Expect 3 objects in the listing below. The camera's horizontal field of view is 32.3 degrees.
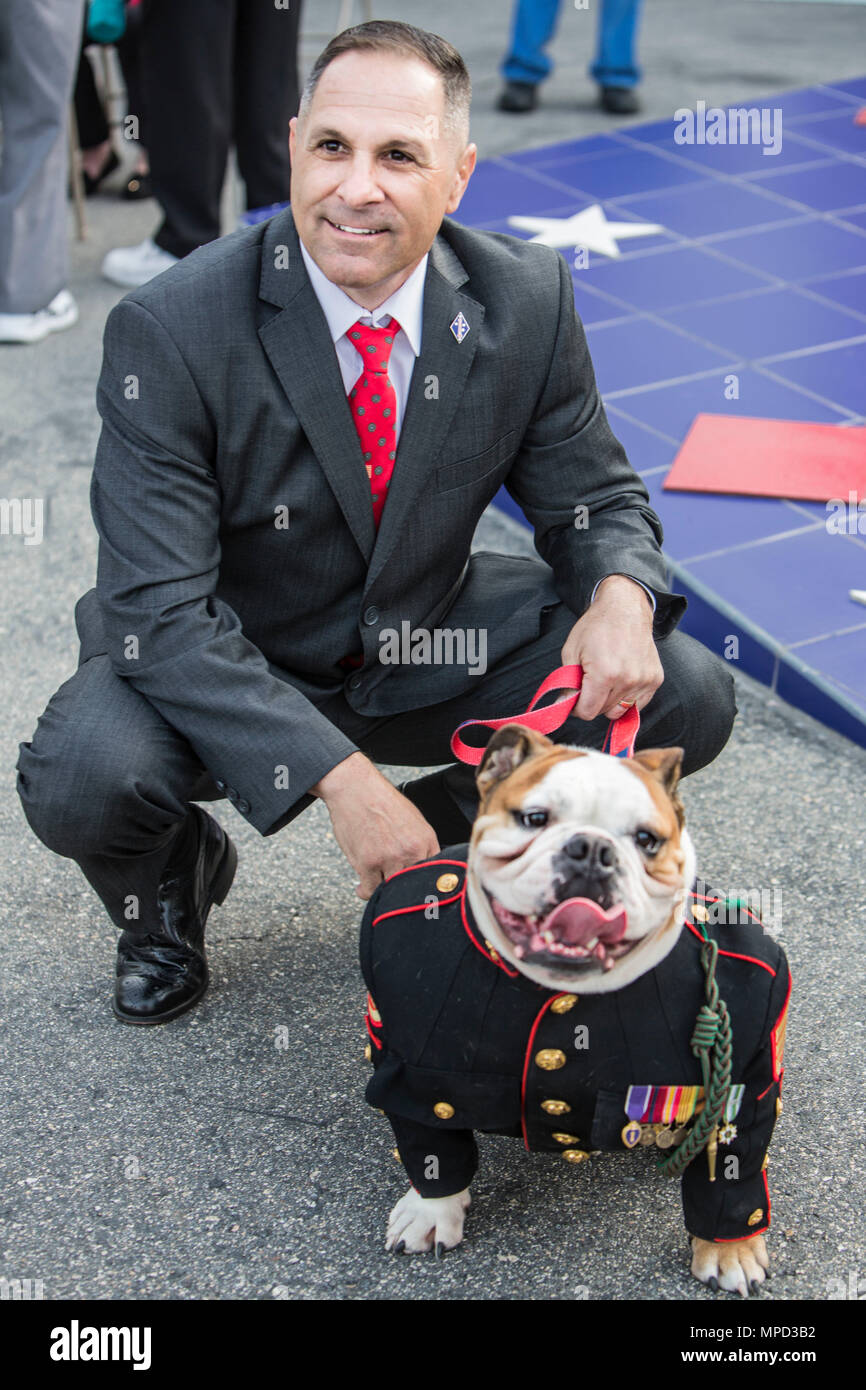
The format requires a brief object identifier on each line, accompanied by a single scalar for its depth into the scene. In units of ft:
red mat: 11.76
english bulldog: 5.08
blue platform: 10.42
